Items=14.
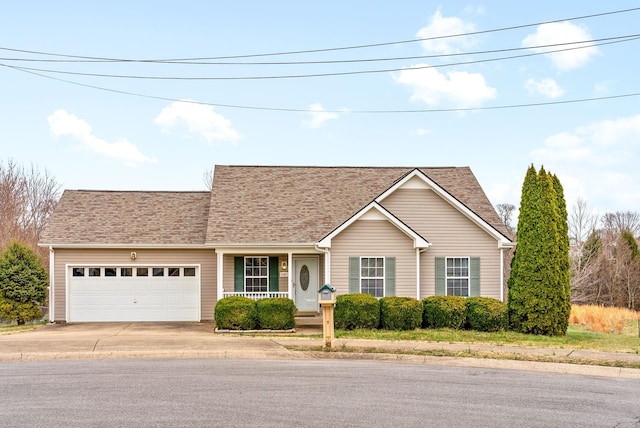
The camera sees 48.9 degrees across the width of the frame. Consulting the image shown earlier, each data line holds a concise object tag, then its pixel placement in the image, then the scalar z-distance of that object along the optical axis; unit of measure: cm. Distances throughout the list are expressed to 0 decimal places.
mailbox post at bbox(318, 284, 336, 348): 1662
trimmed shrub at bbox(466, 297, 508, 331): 2158
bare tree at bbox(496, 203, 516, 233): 7016
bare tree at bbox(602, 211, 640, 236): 7281
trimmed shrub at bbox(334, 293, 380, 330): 2133
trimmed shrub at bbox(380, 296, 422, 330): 2147
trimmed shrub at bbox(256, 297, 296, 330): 2152
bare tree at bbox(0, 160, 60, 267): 4637
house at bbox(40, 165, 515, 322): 2419
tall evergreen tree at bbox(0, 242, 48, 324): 2459
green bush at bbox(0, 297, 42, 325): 2454
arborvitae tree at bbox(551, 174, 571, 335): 2120
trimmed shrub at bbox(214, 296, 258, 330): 2163
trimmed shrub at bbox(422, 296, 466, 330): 2173
